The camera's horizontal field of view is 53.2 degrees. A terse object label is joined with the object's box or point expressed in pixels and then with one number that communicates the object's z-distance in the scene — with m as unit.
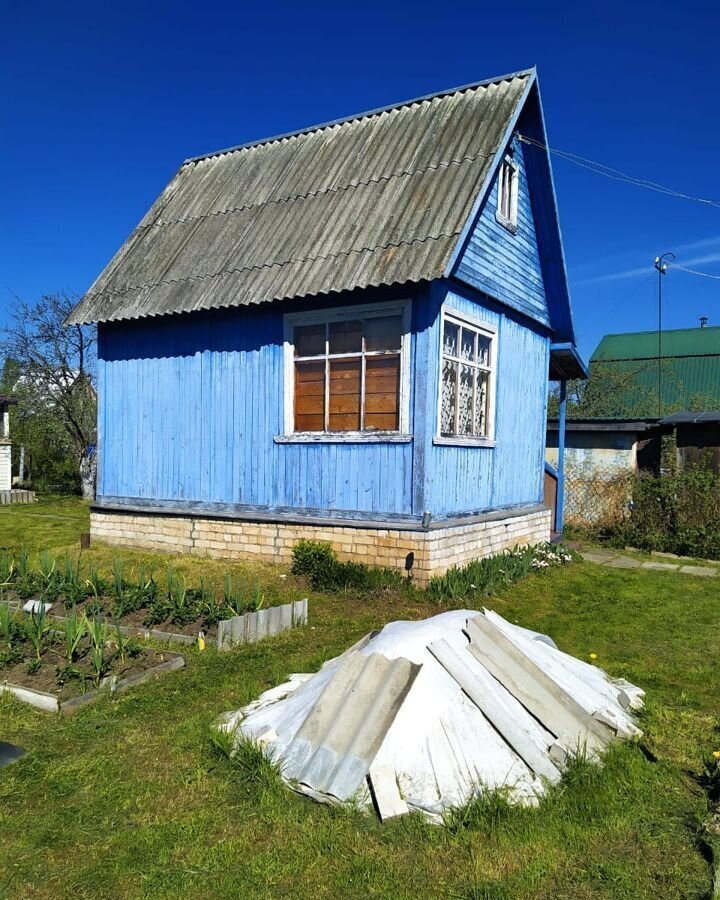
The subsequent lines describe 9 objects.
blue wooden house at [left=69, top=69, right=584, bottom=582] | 9.32
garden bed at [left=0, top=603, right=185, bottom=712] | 5.17
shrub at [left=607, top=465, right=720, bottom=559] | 13.64
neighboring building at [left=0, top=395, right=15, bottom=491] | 25.05
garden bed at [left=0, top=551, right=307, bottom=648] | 6.70
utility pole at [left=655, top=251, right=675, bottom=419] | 25.02
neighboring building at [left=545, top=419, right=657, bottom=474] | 16.66
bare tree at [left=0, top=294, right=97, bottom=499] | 23.41
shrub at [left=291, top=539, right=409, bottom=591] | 8.94
